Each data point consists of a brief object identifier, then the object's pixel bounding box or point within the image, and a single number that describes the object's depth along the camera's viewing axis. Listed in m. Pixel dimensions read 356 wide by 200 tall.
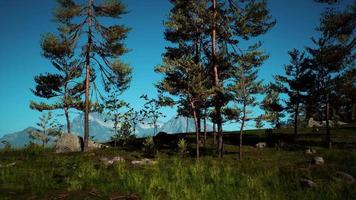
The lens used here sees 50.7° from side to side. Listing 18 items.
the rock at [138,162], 15.05
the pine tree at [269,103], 28.41
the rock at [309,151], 28.38
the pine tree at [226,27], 30.95
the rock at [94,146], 34.19
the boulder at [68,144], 31.80
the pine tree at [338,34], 27.72
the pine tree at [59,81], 33.09
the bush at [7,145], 27.24
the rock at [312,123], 62.72
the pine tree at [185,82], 28.59
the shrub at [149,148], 29.01
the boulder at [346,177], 10.52
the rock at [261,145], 35.38
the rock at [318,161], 15.09
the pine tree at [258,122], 28.80
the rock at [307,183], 9.94
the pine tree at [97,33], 32.47
